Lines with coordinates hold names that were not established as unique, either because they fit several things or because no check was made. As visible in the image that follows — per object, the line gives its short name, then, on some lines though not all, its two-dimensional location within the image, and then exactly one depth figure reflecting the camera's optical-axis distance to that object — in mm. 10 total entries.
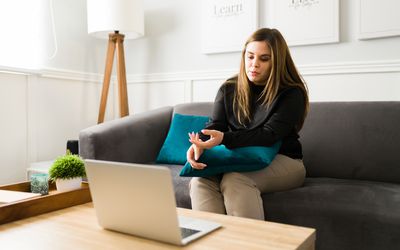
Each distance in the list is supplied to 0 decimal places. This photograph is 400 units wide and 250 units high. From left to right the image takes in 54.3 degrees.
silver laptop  831
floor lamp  2545
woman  1408
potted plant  1263
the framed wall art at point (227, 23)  2501
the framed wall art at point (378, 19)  2051
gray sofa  1305
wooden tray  1031
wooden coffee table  832
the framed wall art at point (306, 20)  2221
